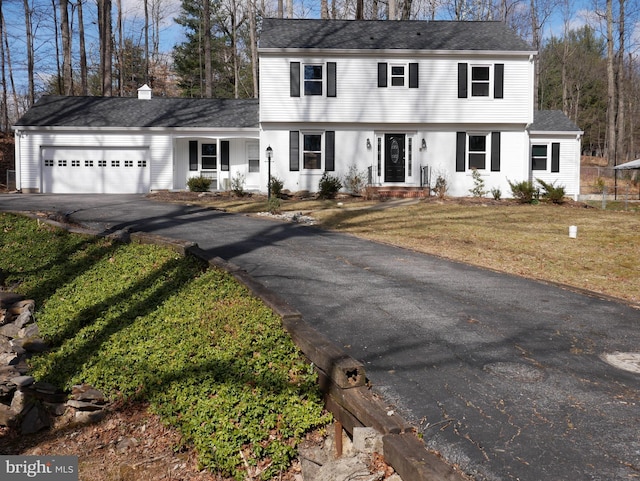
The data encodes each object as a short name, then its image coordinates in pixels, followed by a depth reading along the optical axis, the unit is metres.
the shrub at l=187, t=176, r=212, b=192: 23.56
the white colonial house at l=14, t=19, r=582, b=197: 23.27
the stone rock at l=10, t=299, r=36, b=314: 8.38
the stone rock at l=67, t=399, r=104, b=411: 5.68
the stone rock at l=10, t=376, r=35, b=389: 6.29
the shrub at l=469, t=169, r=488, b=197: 23.27
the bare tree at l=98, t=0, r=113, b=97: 32.06
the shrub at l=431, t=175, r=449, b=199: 22.69
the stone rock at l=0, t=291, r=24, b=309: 8.57
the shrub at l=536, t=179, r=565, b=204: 21.36
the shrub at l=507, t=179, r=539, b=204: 21.30
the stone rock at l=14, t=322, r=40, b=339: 7.57
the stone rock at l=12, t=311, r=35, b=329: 8.02
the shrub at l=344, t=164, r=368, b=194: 23.23
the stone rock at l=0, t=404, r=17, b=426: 5.79
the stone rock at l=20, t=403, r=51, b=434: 5.62
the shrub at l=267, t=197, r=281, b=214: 17.22
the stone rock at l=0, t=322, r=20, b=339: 7.77
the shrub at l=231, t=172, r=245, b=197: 22.56
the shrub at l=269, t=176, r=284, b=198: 21.72
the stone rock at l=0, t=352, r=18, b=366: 6.92
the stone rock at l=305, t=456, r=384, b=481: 3.74
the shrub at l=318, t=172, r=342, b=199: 21.77
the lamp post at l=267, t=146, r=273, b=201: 20.36
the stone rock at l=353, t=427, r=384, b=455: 3.93
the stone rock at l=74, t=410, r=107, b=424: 5.55
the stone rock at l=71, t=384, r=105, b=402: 5.80
